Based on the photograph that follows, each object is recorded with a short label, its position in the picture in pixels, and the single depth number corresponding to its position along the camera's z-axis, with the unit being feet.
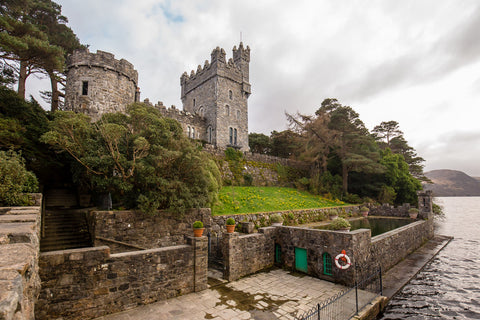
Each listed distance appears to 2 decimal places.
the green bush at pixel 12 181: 23.43
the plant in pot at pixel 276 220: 36.52
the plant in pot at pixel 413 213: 63.72
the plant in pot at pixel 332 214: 50.10
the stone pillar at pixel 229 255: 28.19
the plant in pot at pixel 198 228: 25.89
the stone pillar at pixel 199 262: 24.91
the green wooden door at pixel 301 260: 31.60
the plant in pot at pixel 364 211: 76.48
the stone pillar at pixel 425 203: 62.69
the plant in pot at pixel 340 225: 30.89
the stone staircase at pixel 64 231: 31.35
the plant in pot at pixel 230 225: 29.18
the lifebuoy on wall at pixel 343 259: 27.19
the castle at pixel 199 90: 54.85
